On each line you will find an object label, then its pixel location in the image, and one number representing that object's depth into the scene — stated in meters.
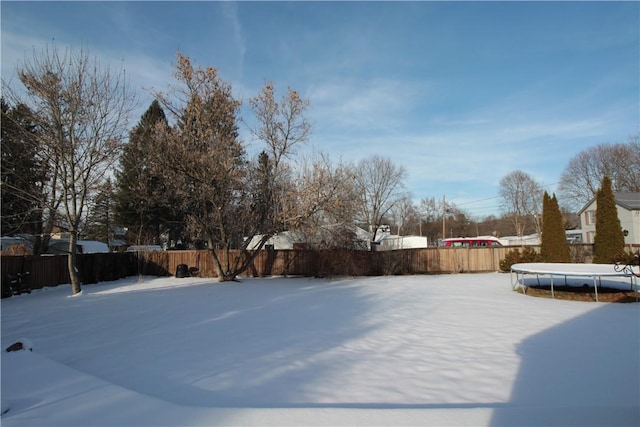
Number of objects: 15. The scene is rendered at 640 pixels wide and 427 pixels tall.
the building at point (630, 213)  31.95
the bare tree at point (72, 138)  13.94
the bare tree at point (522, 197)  58.09
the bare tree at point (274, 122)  18.86
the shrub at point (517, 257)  18.30
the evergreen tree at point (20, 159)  14.35
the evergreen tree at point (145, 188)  17.48
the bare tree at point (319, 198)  17.39
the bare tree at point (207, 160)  17.17
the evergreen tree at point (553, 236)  17.19
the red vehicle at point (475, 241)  32.31
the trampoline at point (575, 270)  11.10
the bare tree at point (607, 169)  43.06
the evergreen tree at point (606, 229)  17.05
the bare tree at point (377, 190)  44.31
